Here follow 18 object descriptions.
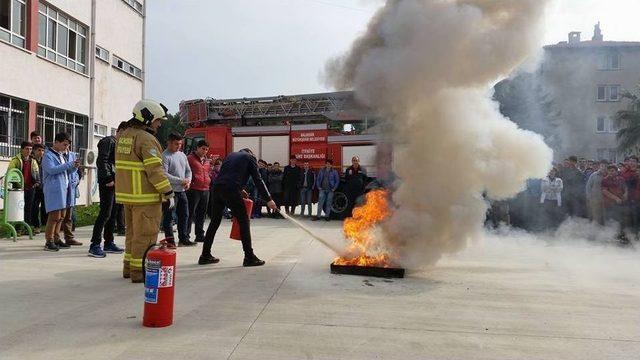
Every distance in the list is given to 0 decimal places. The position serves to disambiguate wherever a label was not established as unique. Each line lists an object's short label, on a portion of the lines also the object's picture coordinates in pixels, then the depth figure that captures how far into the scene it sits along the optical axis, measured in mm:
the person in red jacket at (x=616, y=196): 10172
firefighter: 5215
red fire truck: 14805
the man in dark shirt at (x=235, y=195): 6535
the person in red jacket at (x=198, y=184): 8719
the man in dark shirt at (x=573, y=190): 11156
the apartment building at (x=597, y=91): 35062
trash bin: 7938
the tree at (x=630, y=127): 35625
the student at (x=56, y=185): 7070
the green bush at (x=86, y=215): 11261
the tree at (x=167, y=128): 61016
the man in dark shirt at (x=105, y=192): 6773
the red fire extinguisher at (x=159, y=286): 3832
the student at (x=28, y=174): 8922
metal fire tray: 5859
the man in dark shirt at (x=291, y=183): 14164
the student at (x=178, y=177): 7707
